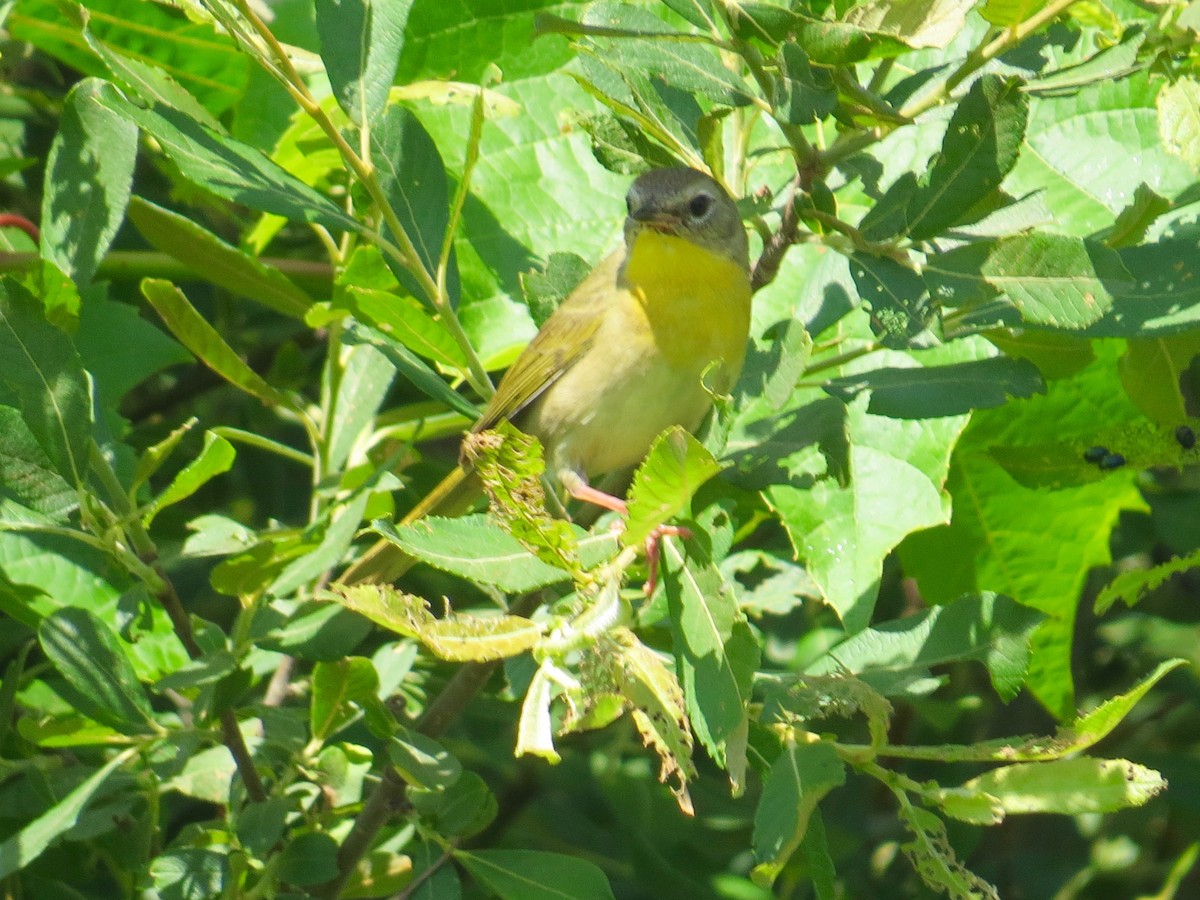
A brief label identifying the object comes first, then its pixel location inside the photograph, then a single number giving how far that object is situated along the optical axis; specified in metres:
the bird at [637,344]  6.83
